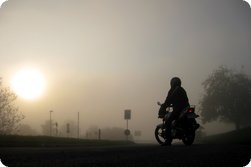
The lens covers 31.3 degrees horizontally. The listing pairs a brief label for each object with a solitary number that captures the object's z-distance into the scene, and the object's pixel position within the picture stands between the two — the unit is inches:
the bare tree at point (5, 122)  795.9
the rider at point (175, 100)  265.7
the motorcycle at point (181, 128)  305.6
